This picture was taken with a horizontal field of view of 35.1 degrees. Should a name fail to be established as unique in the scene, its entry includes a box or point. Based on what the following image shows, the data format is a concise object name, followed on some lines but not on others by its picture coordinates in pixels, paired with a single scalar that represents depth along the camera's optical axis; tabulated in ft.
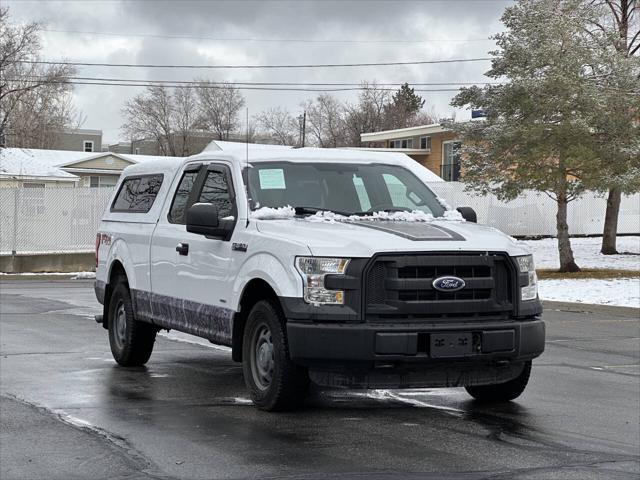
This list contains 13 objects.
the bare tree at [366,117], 288.30
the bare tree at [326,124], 295.89
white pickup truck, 23.56
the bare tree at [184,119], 265.95
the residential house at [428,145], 179.32
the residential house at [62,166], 144.25
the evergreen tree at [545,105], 82.17
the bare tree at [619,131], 82.48
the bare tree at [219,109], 246.88
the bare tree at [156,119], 271.69
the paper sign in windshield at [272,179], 28.07
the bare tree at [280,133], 292.20
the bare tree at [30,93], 139.03
